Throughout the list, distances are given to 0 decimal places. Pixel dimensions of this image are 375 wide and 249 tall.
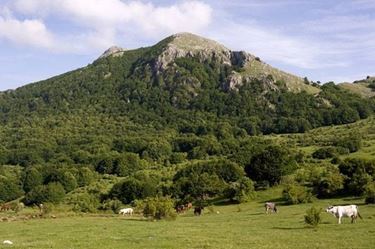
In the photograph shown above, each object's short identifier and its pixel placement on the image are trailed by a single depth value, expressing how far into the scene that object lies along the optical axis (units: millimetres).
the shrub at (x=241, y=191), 74312
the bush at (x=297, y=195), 64875
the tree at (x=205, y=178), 86188
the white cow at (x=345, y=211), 37656
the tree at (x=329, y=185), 69375
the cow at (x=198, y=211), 61806
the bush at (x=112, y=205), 91312
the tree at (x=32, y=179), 135750
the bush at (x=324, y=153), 117000
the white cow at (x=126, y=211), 65144
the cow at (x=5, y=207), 66062
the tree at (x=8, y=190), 125962
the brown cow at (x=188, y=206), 71675
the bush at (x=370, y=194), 56188
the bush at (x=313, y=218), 35188
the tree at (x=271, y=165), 85875
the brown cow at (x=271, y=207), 55653
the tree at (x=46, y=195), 107312
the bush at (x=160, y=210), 47781
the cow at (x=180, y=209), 68688
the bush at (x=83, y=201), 87050
